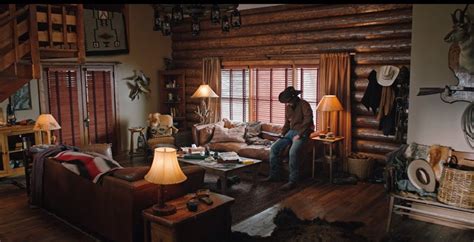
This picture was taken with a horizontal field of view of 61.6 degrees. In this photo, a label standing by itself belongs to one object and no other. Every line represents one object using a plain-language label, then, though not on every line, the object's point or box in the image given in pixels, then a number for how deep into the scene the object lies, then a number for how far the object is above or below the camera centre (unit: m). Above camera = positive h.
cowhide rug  4.25 -1.61
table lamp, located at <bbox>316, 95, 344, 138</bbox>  6.59 -0.29
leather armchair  8.08 -0.91
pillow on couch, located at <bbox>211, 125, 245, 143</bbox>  7.62 -0.91
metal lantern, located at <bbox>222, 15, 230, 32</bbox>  5.09 +0.82
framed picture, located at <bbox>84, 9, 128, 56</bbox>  8.10 +1.17
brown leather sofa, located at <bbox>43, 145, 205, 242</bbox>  3.84 -1.14
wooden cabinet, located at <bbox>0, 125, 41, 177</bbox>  6.53 -0.96
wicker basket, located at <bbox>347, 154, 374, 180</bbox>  6.56 -1.32
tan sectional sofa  6.75 -1.09
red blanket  4.19 -0.84
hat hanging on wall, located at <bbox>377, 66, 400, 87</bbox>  6.14 +0.18
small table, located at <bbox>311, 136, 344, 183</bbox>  6.58 -0.97
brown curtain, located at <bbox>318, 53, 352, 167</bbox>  6.84 +0.01
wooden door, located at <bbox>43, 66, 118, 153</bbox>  7.75 -0.30
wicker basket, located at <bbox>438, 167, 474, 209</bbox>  3.98 -1.03
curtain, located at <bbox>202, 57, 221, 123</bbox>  8.91 +0.19
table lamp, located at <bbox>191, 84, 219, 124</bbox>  8.39 -0.10
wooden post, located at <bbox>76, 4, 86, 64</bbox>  5.39 +0.74
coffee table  5.61 -1.15
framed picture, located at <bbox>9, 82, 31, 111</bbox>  7.06 -0.19
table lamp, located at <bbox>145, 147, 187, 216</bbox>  3.57 -0.78
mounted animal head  4.22 +0.63
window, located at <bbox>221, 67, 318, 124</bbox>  7.54 -0.06
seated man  6.43 -0.74
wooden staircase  4.61 +0.62
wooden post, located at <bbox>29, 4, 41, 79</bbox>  4.77 +0.51
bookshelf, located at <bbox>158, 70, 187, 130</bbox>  9.61 -0.21
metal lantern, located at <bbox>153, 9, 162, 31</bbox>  5.00 +0.83
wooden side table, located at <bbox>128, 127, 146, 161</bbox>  8.47 -1.02
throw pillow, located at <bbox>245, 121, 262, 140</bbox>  7.75 -0.84
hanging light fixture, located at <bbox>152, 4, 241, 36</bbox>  4.61 +0.89
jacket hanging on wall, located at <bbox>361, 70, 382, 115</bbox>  6.45 -0.10
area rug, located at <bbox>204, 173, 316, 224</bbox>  5.22 -1.58
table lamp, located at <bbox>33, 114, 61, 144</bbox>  6.26 -0.56
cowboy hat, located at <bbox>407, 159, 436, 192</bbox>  4.38 -0.99
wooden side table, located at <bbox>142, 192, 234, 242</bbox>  3.52 -1.28
